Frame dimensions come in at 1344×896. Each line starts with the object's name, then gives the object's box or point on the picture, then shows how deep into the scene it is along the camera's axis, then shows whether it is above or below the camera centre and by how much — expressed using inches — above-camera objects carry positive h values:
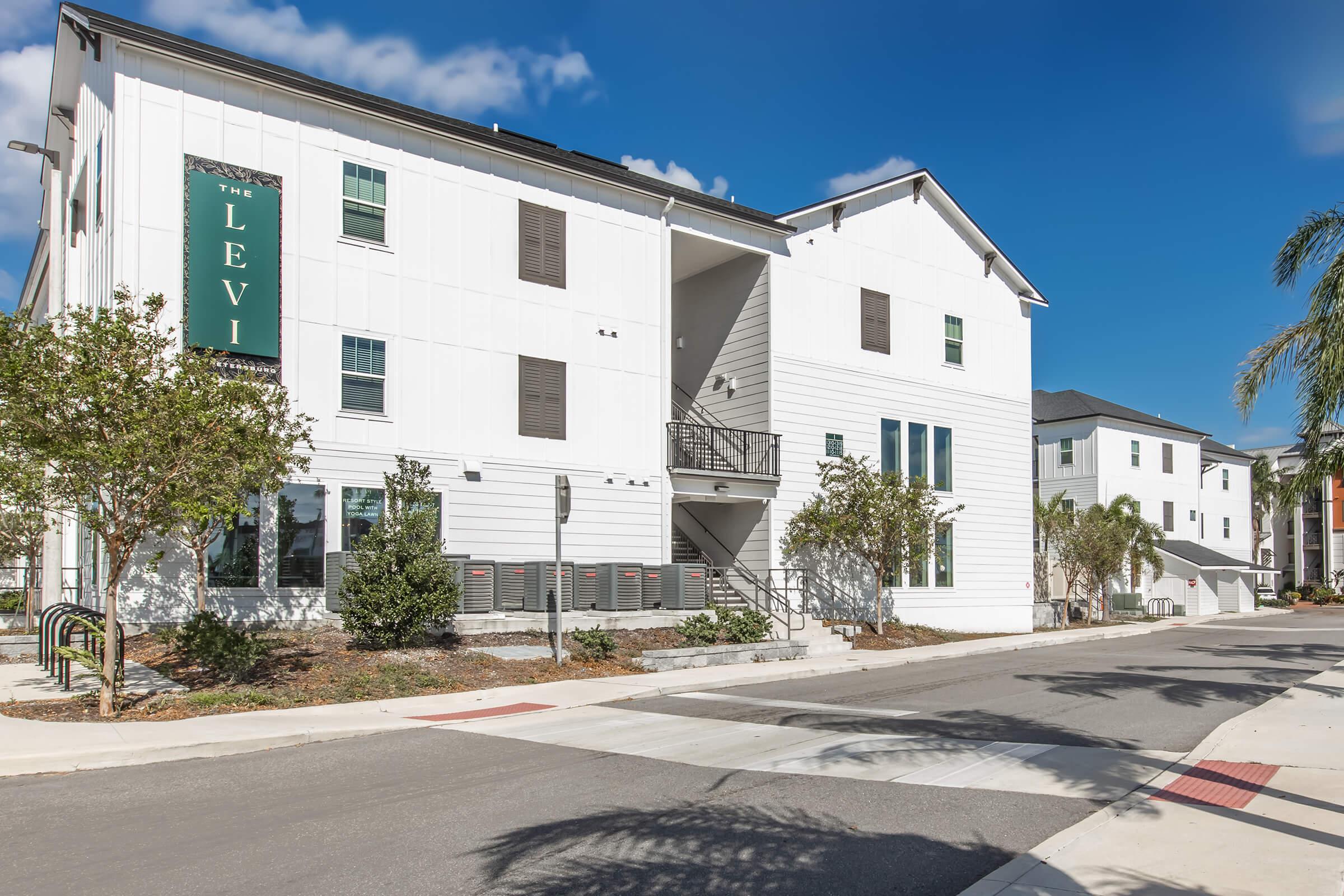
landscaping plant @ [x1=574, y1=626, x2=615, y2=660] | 653.9 -90.5
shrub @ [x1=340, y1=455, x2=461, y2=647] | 602.2 -45.3
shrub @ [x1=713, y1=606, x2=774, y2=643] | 749.3 -90.9
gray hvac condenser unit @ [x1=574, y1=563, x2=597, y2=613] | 775.5 -62.6
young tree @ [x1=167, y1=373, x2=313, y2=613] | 443.5 +25.2
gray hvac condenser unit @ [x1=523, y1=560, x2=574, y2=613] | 750.5 -60.7
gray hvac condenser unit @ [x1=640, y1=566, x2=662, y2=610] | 806.5 -66.2
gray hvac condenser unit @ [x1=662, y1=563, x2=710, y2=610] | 816.3 -65.9
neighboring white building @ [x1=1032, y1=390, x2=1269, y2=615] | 1800.0 +51.8
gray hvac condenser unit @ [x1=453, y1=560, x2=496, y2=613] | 709.3 -55.9
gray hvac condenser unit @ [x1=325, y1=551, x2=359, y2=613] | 676.7 -44.2
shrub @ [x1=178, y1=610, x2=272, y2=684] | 521.0 -74.8
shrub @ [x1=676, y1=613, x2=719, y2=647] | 738.2 -93.5
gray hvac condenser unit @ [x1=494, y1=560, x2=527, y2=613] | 736.3 -58.6
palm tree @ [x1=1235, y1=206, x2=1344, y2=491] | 443.8 +73.0
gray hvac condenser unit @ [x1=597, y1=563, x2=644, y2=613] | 780.0 -63.3
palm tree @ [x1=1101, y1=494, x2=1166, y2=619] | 1596.9 -46.7
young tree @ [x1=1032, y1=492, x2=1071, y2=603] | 1520.7 -41.9
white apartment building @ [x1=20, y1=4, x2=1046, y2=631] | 663.1 +157.9
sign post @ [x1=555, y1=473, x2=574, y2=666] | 602.2 -3.0
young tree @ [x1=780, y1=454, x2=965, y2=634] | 908.6 -11.8
